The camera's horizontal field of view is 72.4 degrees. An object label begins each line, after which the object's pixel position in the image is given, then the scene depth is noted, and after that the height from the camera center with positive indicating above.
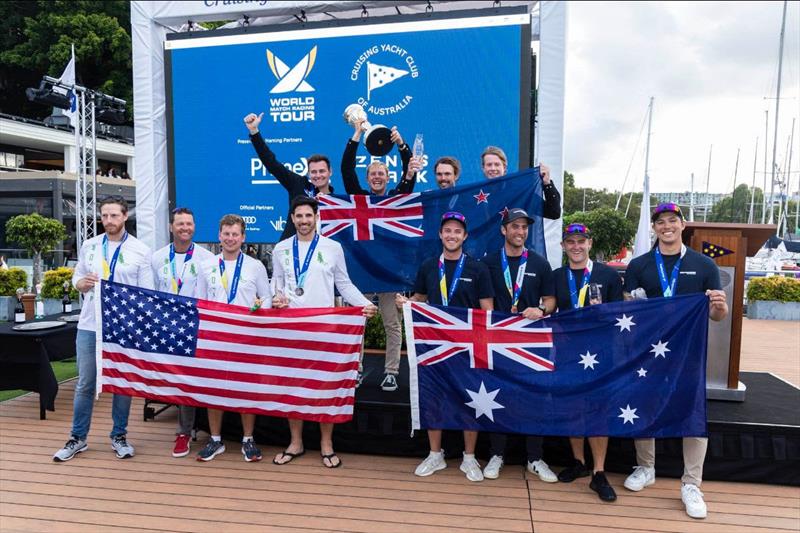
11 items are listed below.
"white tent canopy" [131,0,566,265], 5.53 +1.77
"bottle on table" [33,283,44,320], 6.70 -1.06
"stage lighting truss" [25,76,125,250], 10.76 +2.48
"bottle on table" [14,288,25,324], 6.16 -1.03
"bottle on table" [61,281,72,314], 6.72 -0.99
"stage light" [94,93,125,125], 11.14 +2.43
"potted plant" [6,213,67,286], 13.80 -0.23
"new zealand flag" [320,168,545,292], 4.64 +0.05
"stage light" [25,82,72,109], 10.73 +2.53
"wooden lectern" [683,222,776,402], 4.51 -0.71
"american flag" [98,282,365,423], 4.06 -0.97
